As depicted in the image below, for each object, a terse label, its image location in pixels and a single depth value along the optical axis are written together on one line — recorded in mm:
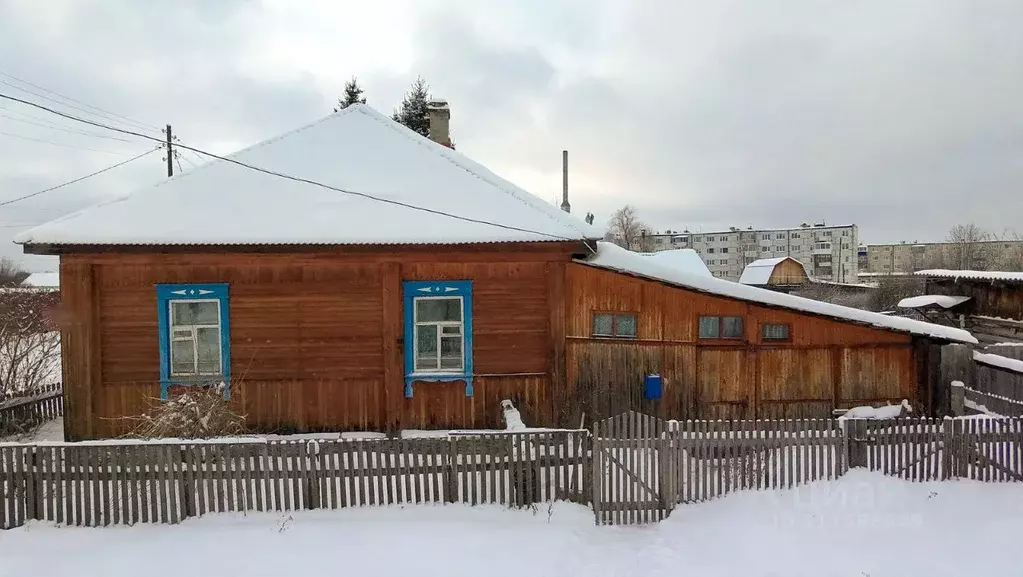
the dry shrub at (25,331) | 12773
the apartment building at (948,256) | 67125
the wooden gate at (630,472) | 7125
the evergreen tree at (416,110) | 34125
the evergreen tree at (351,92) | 35094
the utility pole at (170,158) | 23981
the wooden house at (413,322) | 9789
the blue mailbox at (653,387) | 10352
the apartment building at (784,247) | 92312
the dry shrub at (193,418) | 8656
